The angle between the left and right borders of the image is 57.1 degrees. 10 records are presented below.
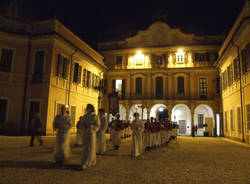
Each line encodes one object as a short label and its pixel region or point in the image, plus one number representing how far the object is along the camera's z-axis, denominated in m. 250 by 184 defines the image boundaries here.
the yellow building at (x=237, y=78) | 15.40
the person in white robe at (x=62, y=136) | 6.78
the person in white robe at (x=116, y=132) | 11.50
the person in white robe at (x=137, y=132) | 9.46
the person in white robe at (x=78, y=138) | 13.34
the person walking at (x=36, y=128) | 11.37
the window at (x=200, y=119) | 31.01
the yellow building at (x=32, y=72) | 17.81
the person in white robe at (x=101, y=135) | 9.75
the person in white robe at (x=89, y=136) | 6.43
